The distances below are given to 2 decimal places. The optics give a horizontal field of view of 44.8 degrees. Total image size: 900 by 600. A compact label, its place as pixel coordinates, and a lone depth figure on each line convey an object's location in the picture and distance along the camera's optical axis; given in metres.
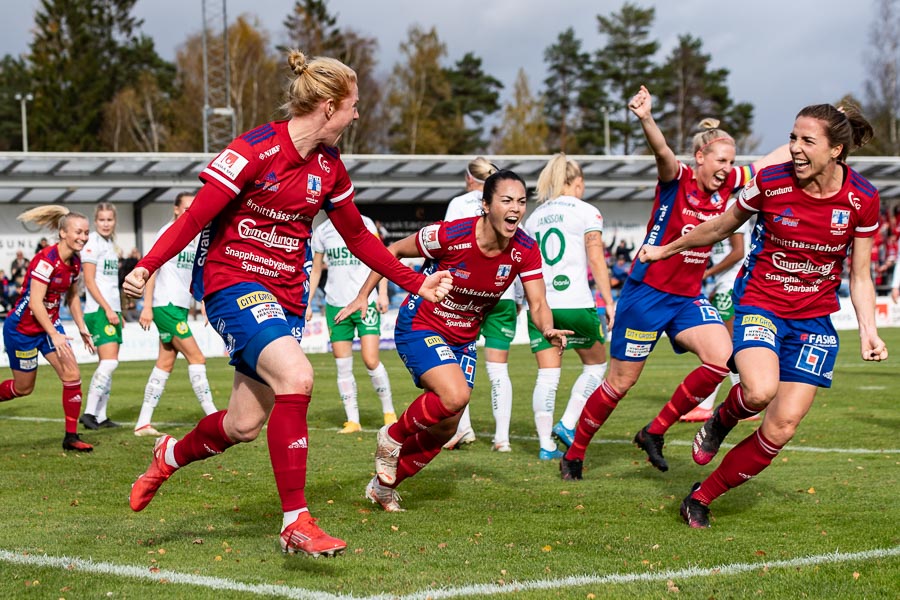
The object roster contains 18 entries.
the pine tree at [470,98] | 68.31
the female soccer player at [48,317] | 9.46
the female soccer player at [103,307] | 11.30
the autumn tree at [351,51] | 61.75
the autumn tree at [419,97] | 63.91
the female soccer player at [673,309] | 7.64
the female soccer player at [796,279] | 5.88
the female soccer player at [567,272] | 9.07
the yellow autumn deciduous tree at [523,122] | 69.00
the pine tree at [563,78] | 75.06
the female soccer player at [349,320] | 11.09
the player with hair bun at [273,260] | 5.18
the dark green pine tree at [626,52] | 73.62
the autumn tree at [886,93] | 60.44
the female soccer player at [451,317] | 6.60
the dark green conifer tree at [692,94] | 73.06
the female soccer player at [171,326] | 10.92
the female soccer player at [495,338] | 9.48
